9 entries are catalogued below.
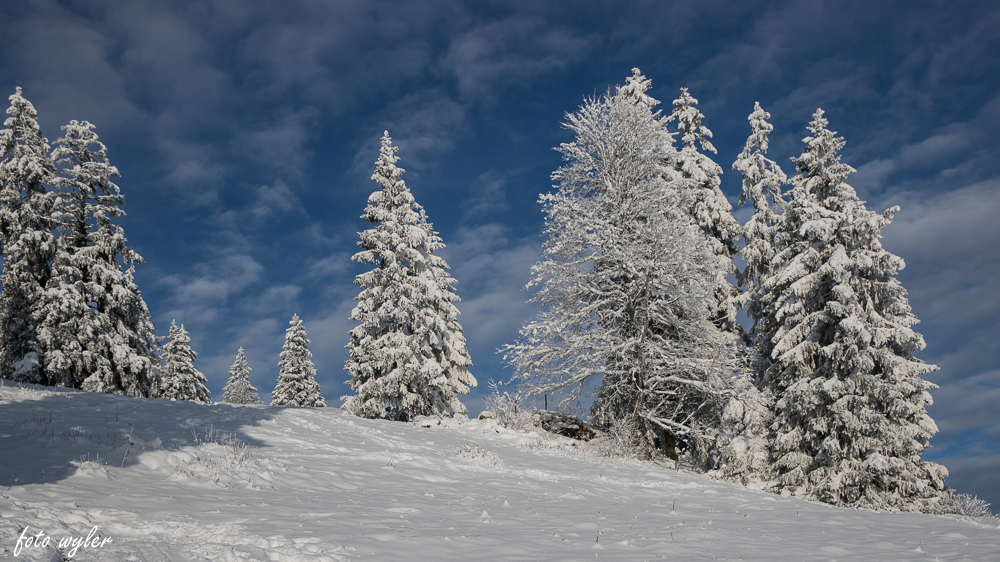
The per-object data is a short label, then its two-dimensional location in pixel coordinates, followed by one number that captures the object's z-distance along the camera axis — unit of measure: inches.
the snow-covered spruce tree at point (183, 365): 1640.0
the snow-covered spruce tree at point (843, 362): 636.1
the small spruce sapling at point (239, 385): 2011.6
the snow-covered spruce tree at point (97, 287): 892.0
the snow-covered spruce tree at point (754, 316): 725.3
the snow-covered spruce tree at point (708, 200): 936.0
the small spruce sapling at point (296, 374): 1681.8
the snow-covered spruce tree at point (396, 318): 1003.3
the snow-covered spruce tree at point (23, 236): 893.8
